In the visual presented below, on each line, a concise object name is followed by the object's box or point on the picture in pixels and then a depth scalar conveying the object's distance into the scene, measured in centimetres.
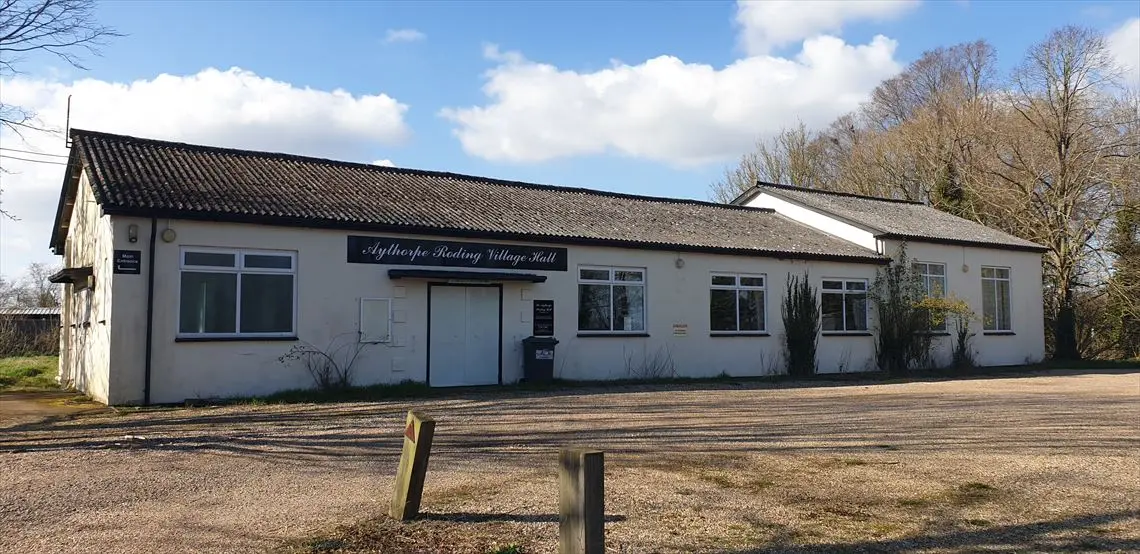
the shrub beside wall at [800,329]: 2052
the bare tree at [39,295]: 4241
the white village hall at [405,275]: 1387
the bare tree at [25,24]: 1369
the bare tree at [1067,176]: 2789
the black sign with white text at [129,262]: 1340
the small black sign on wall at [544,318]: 1738
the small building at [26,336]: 2702
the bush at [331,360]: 1489
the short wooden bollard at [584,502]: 424
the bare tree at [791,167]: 3875
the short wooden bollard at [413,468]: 564
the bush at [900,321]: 2205
